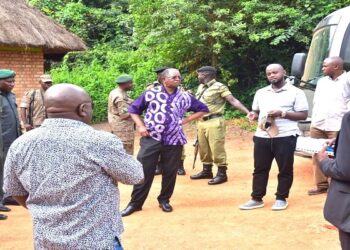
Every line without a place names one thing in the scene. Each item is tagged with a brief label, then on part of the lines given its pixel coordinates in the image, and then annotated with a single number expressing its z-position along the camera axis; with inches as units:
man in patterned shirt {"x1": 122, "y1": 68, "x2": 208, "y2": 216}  222.5
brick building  408.3
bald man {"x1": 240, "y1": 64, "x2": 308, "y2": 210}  215.2
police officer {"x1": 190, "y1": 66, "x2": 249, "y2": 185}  283.4
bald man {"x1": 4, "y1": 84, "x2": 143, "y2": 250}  91.7
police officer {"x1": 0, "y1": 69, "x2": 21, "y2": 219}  243.1
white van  265.9
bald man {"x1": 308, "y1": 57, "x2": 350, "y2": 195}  229.3
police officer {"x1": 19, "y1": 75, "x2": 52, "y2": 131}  272.2
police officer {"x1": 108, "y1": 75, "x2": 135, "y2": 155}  295.3
